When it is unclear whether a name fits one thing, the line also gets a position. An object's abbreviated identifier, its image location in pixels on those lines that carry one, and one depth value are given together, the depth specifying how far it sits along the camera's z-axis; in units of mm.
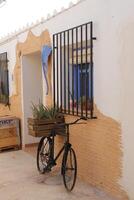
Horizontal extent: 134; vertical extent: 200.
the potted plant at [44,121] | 5289
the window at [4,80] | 8477
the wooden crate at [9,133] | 7414
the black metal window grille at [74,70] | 4871
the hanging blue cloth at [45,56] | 5997
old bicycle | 4719
